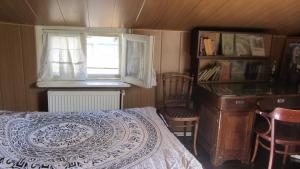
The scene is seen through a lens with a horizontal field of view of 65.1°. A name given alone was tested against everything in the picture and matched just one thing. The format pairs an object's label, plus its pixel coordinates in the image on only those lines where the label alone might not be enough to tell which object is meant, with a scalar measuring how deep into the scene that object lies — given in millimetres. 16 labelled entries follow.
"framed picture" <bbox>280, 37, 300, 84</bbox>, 3203
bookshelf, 2992
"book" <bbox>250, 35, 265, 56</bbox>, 3129
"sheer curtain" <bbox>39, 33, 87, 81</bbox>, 2906
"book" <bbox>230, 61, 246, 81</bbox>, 3230
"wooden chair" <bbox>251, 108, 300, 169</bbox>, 2034
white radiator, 2930
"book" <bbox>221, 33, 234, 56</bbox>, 3049
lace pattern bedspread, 1578
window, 2873
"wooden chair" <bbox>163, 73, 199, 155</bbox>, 2891
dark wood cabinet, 2512
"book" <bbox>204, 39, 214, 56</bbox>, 2973
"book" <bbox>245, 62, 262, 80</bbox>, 3243
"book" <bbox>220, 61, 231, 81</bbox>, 3175
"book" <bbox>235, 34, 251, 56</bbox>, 3102
